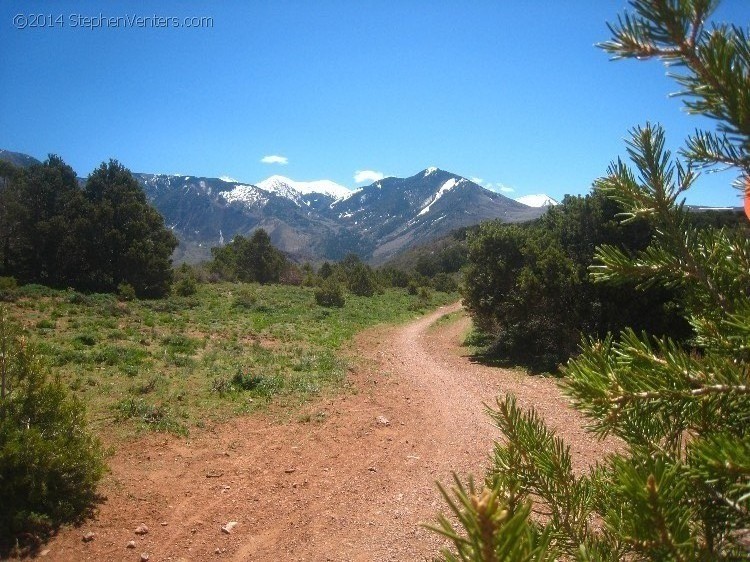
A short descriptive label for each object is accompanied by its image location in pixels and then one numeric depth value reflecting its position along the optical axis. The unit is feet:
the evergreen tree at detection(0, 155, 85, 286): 104.17
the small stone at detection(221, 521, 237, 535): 18.12
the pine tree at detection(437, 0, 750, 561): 2.77
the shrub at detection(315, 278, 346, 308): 108.06
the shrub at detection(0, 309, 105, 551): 16.15
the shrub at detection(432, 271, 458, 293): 173.54
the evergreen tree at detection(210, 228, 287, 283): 174.40
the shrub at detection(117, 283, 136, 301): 95.50
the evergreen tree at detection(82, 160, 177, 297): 106.93
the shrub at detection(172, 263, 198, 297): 112.97
